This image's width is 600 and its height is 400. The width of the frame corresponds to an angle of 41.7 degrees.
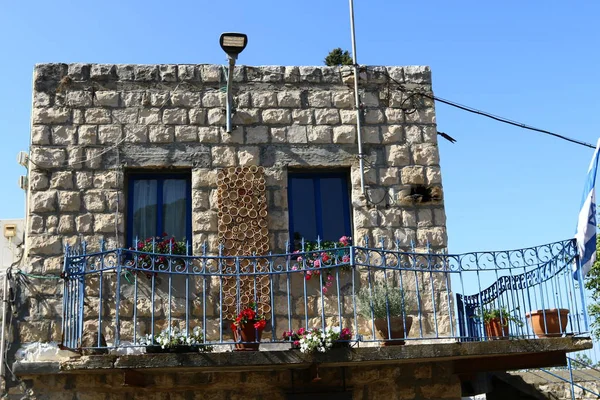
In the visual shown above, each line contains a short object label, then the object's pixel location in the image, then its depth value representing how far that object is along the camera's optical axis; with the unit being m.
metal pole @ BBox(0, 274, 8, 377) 8.19
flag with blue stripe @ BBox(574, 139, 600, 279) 7.91
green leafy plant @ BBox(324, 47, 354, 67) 12.29
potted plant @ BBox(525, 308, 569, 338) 8.04
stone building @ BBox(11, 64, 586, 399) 8.48
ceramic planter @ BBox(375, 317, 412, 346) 7.88
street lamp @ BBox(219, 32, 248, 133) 8.65
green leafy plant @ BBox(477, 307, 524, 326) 8.22
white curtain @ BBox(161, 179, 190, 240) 9.03
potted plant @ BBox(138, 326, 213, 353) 7.41
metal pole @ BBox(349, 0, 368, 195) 9.23
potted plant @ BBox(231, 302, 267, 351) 7.81
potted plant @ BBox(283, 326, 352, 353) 7.48
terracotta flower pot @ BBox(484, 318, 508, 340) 8.23
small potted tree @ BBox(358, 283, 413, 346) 7.82
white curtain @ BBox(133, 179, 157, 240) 8.99
